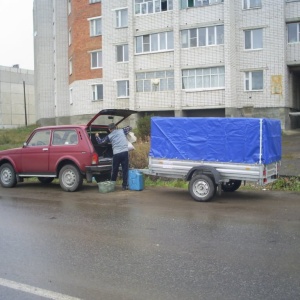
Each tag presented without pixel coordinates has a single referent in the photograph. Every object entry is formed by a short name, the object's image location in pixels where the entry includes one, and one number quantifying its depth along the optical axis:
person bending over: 11.66
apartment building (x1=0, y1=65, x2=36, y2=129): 59.12
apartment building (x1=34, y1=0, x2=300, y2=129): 30.61
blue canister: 11.98
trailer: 9.78
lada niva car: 11.73
